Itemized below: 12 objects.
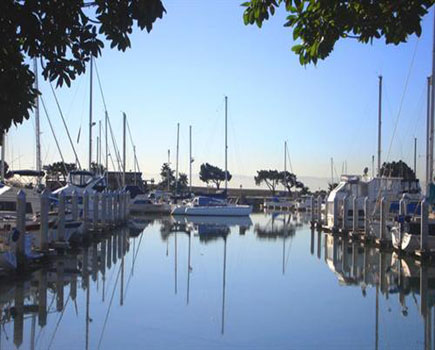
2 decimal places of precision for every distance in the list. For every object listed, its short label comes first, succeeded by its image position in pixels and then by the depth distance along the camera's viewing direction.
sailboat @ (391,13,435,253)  24.75
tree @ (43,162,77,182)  91.38
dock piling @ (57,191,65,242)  25.06
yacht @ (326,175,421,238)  40.12
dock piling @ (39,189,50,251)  21.94
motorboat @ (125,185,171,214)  69.44
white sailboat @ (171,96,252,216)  62.78
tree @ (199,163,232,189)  138.00
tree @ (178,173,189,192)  138.65
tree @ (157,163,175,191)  120.72
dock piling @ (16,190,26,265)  19.20
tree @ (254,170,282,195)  132.38
